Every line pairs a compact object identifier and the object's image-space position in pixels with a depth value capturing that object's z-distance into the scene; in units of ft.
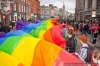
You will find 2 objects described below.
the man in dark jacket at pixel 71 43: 14.22
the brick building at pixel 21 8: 22.10
